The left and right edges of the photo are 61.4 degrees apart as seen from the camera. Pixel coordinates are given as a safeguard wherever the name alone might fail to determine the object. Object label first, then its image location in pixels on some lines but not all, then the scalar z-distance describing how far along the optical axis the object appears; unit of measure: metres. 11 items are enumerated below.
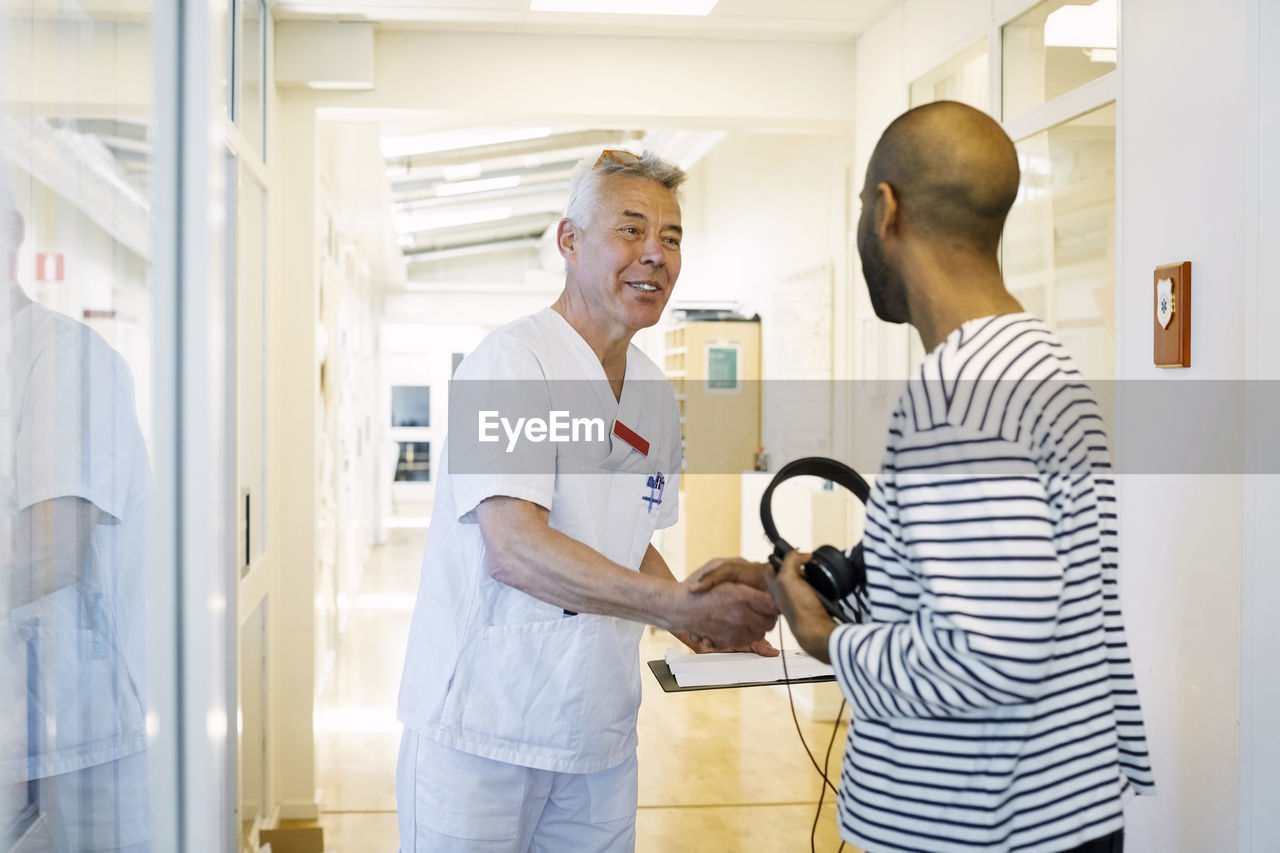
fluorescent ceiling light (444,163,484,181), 8.32
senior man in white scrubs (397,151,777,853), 1.64
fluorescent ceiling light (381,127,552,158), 6.63
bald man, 1.01
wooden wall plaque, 2.22
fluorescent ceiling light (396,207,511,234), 10.69
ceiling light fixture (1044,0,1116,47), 2.65
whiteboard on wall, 5.44
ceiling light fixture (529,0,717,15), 3.73
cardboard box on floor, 3.53
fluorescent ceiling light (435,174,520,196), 9.16
